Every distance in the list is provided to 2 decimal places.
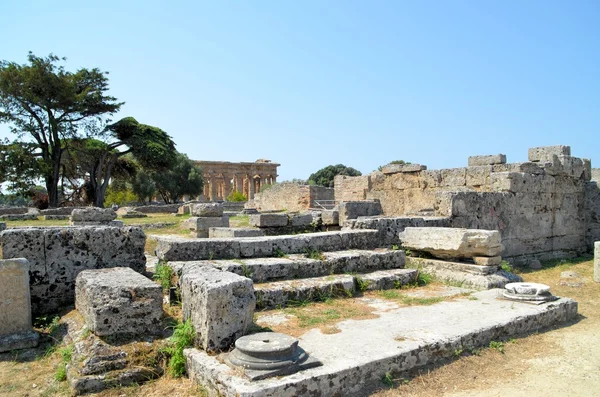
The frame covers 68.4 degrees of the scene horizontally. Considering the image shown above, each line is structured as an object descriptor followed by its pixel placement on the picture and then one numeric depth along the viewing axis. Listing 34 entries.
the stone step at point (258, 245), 6.14
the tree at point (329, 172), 71.31
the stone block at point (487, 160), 11.82
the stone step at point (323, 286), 5.33
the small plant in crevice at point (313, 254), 6.66
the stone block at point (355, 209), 10.29
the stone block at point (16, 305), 4.34
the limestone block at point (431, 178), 12.73
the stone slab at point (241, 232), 10.41
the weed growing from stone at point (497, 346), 4.40
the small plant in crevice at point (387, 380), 3.56
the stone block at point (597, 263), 8.85
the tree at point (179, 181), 50.16
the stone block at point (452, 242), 7.15
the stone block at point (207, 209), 13.84
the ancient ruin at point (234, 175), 64.62
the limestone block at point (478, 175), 11.59
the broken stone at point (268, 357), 3.29
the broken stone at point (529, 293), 5.63
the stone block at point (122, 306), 3.95
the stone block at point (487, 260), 7.07
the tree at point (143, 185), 48.65
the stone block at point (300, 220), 10.81
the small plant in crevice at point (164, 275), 5.34
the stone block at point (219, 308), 3.77
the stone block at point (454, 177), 12.28
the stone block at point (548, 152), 11.95
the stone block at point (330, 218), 10.49
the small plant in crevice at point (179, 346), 3.80
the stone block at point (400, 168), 13.36
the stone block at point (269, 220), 10.67
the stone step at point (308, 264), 5.77
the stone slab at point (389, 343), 3.24
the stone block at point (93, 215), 9.24
